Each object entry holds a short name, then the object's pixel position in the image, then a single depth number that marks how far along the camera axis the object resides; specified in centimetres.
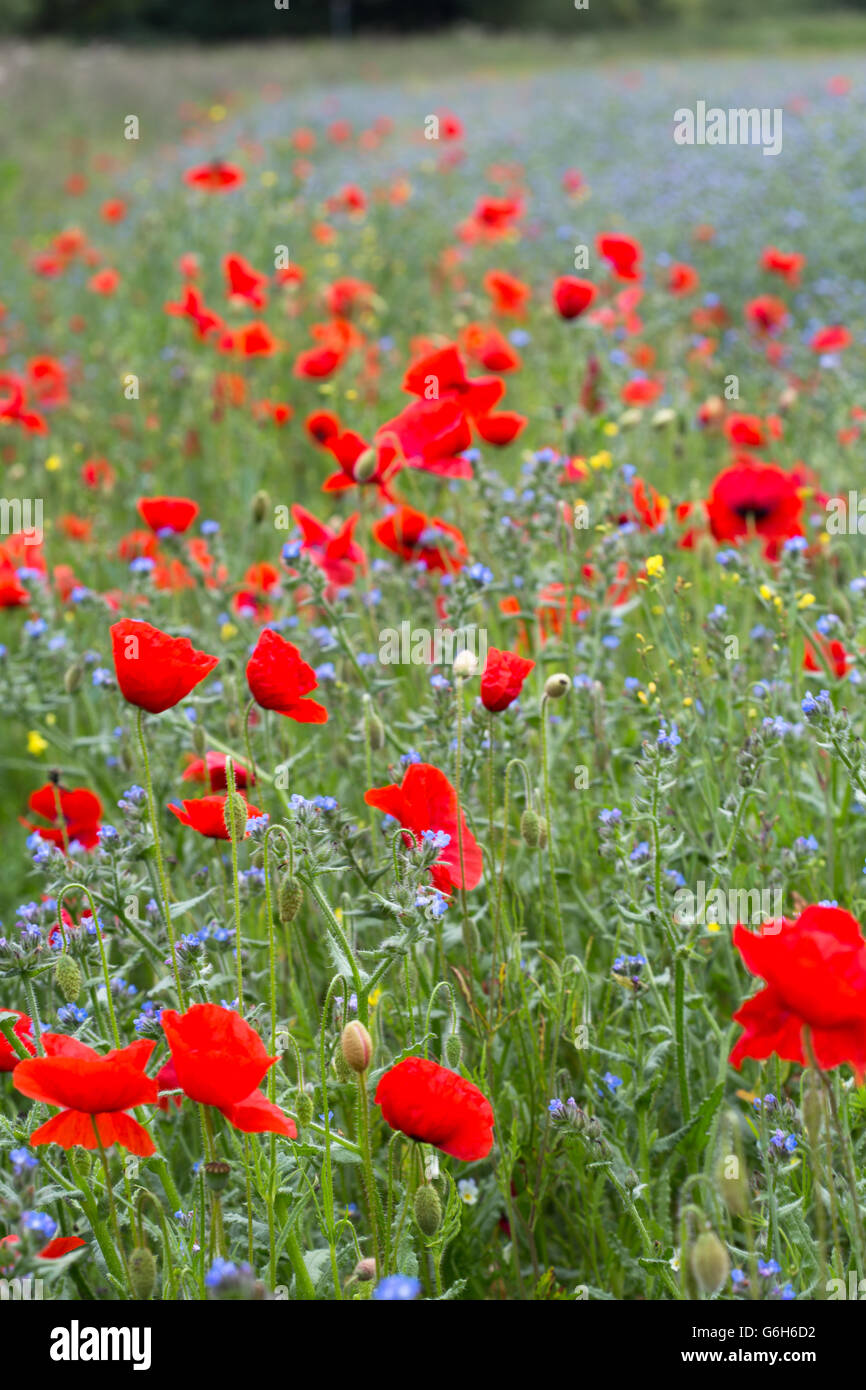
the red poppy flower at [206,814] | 245
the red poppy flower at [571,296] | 328
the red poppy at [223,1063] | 225
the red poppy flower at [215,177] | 480
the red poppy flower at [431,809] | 242
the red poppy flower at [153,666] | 238
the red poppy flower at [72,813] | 264
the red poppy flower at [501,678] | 248
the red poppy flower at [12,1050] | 237
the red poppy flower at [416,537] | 288
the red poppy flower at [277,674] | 243
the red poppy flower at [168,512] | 293
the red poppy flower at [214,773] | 254
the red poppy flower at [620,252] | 369
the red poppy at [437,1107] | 229
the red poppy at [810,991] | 223
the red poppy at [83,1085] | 225
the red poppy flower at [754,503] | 284
